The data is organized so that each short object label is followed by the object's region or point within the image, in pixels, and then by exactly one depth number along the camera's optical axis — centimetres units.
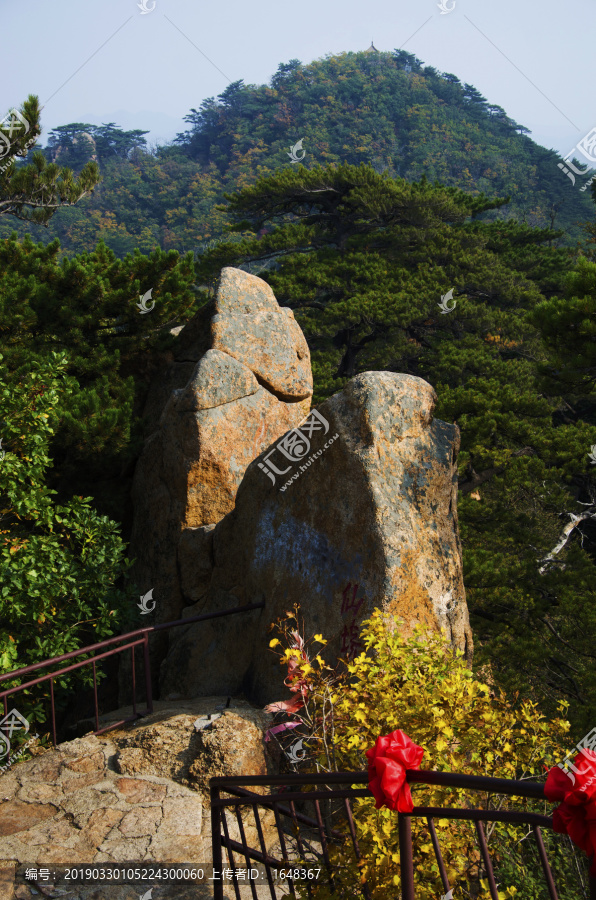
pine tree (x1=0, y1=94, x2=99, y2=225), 894
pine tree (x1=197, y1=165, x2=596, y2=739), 793
